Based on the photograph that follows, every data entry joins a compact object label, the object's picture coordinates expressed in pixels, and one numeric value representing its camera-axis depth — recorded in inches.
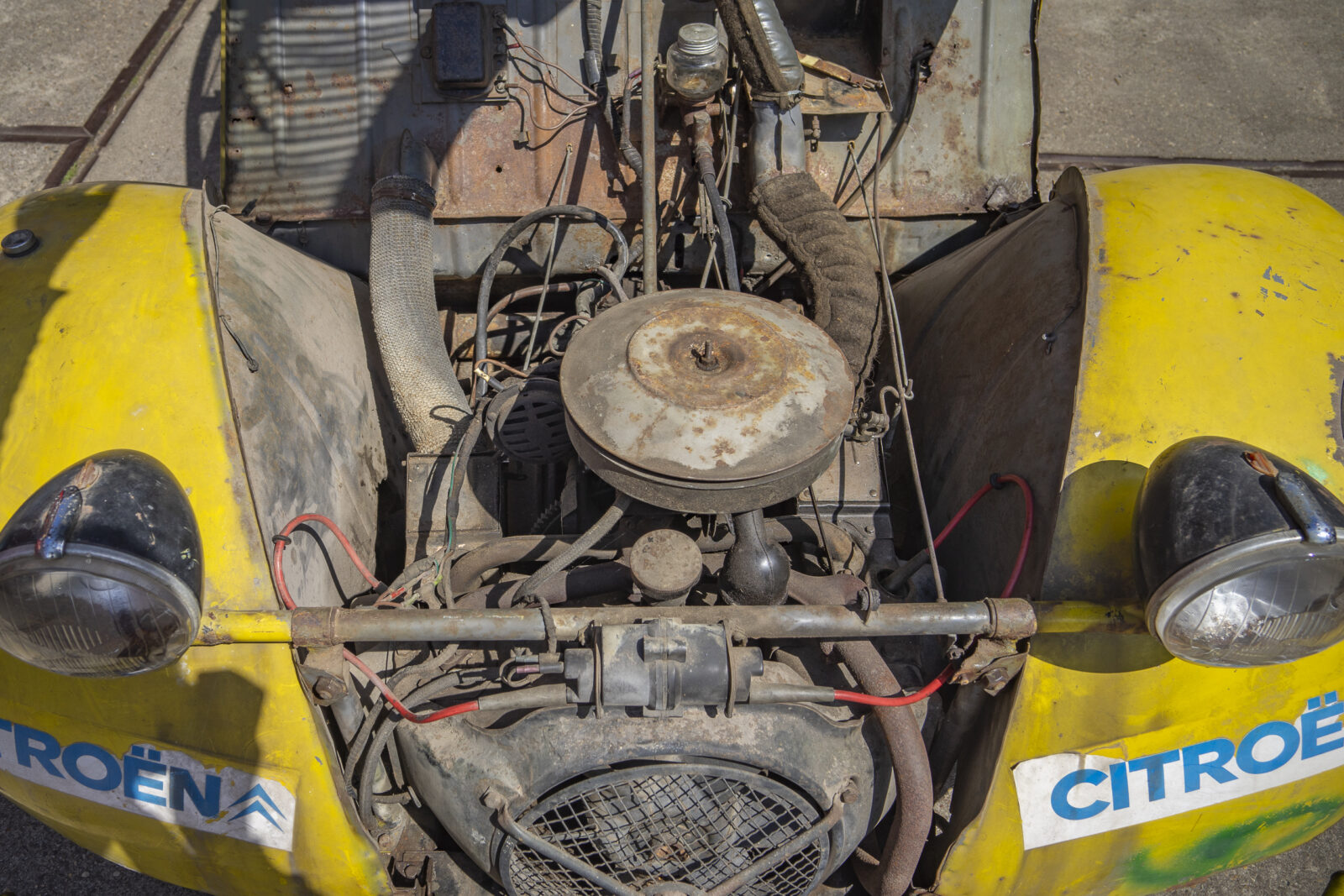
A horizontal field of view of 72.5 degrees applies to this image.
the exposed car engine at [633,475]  63.6
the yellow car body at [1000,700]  64.9
